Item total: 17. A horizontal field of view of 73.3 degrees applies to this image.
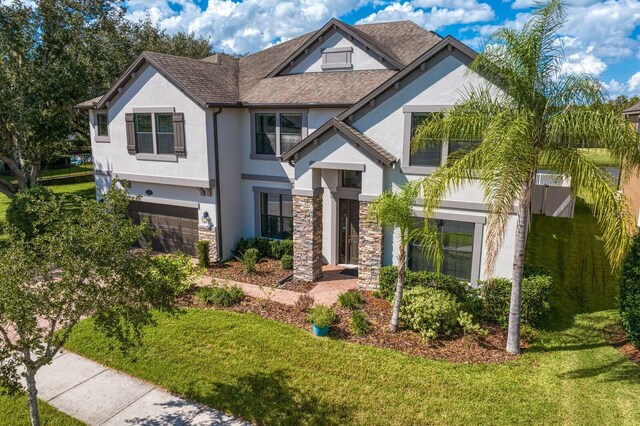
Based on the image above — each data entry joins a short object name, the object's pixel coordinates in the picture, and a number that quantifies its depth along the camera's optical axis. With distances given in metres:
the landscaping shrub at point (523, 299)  11.95
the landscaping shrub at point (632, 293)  10.59
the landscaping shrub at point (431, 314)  11.60
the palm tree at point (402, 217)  11.12
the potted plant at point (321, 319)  11.62
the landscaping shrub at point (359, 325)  11.80
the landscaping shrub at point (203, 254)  17.48
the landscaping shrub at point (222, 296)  13.91
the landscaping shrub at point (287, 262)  17.05
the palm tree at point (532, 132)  9.14
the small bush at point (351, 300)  13.44
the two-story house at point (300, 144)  13.75
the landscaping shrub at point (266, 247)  17.95
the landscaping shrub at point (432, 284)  12.88
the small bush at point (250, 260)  16.69
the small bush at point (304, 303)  13.34
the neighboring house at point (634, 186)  21.69
